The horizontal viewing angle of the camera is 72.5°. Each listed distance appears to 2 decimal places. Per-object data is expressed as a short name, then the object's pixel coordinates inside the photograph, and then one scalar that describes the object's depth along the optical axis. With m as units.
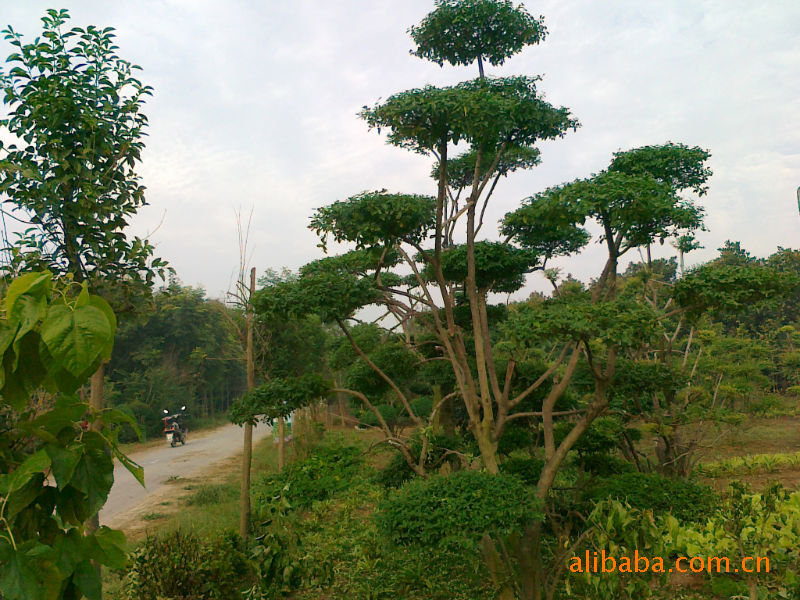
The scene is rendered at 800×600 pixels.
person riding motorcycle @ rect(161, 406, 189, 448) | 15.88
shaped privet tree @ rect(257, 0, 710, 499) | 3.82
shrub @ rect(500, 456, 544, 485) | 5.45
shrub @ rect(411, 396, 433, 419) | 13.62
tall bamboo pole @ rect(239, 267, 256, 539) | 5.53
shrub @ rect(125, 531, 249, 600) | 4.52
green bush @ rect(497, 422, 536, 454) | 6.16
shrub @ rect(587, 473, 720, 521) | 4.30
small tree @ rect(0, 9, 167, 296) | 2.83
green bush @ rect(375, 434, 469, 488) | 5.57
